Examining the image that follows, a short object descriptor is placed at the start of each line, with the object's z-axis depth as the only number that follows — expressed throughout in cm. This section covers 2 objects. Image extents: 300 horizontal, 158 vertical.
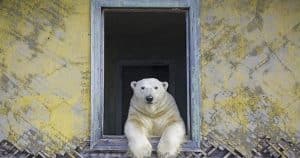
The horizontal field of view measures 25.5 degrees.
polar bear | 519
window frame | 543
